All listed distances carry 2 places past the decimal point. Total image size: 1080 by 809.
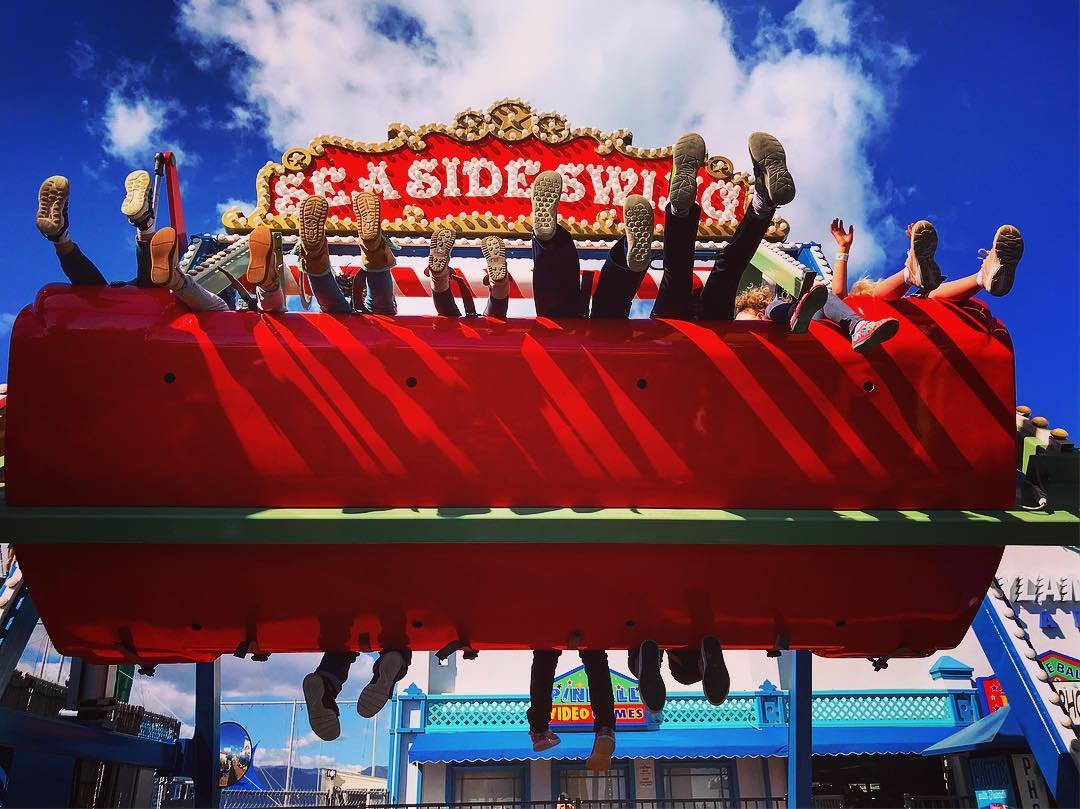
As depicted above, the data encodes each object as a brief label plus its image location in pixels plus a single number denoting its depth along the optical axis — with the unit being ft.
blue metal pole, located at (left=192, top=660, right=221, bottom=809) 18.54
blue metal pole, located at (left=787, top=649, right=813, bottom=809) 17.89
